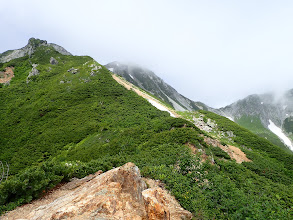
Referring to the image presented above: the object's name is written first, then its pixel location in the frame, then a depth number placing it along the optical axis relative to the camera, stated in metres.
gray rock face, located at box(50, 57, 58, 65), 57.66
